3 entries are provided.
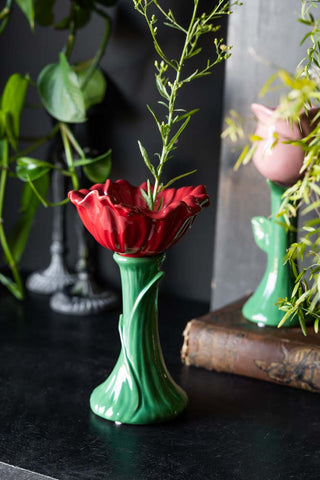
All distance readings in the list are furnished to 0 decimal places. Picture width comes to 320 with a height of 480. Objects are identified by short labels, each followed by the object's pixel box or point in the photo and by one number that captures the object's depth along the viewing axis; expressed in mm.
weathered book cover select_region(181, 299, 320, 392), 1045
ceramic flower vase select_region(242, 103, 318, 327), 1028
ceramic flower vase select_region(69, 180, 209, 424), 929
